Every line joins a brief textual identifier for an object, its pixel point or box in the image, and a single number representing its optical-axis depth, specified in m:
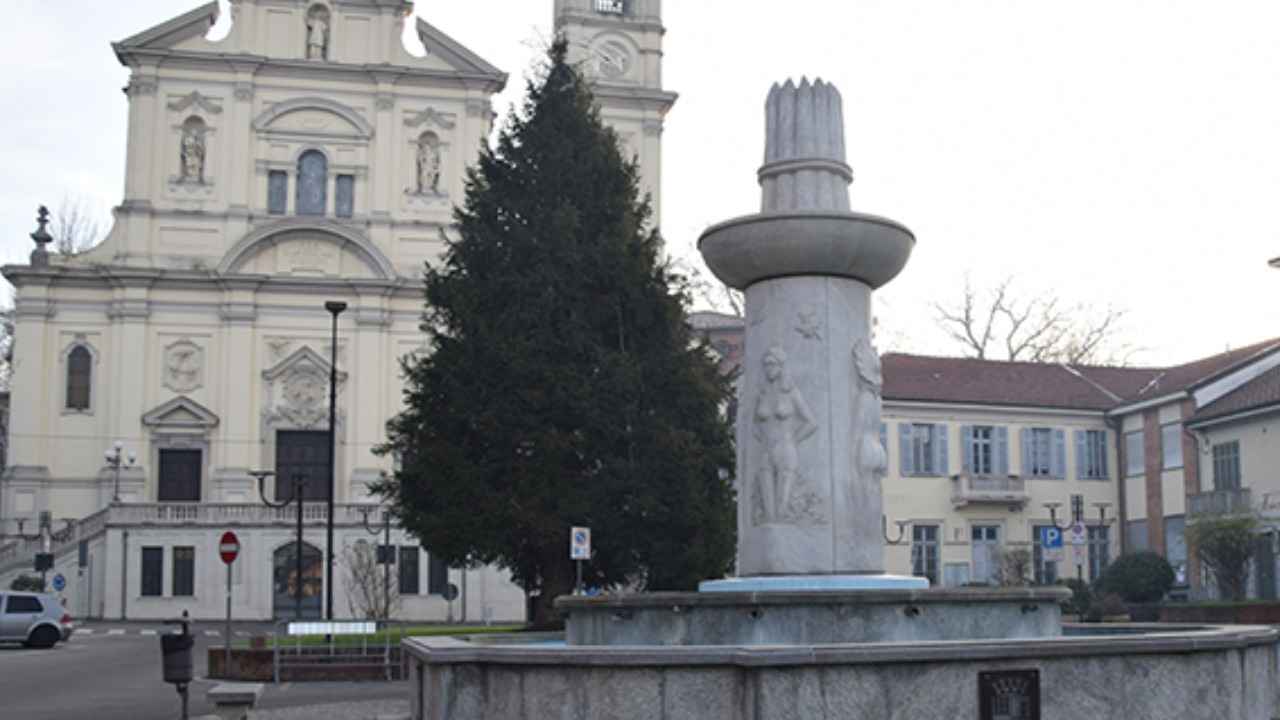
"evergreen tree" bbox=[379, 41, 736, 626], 28.45
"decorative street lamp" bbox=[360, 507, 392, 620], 46.42
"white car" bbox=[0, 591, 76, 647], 39.22
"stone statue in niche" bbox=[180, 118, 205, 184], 62.31
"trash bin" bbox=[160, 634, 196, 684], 17.12
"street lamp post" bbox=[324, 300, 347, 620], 33.91
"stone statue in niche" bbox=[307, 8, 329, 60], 63.69
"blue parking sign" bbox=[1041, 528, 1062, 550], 35.62
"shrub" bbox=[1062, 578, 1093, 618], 42.48
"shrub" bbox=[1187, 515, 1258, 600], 44.03
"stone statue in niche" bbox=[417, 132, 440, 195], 64.19
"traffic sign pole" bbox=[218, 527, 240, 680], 29.61
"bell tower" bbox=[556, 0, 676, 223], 66.44
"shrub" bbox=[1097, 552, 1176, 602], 47.56
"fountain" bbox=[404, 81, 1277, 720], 10.50
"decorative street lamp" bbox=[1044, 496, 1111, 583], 52.00
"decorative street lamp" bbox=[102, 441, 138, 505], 58.28
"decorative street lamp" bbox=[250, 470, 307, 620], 34.69
